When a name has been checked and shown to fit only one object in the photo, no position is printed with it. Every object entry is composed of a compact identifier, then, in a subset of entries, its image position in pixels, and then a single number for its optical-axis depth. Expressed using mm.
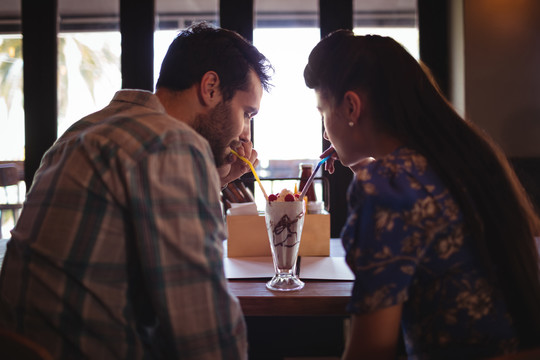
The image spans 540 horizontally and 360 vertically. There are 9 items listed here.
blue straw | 1096
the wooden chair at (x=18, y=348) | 458
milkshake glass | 1034
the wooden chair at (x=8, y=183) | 3121
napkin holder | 1367
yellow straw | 1091
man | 635
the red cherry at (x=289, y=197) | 1049
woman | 672
